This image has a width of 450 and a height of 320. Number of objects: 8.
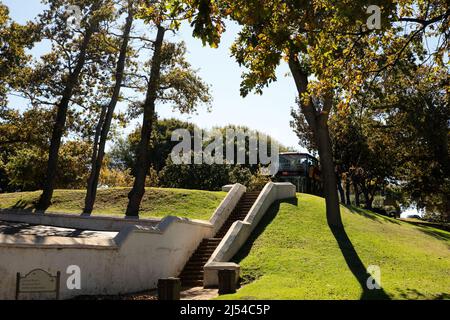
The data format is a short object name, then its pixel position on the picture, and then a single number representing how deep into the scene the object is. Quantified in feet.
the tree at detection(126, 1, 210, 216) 67.46
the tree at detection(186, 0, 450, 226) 34.63
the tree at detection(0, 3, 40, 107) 72.95
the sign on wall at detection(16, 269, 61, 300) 34.67
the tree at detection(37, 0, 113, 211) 76.38
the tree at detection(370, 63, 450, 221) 99.60
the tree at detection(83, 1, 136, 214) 74.23
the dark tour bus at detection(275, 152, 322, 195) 95.14
